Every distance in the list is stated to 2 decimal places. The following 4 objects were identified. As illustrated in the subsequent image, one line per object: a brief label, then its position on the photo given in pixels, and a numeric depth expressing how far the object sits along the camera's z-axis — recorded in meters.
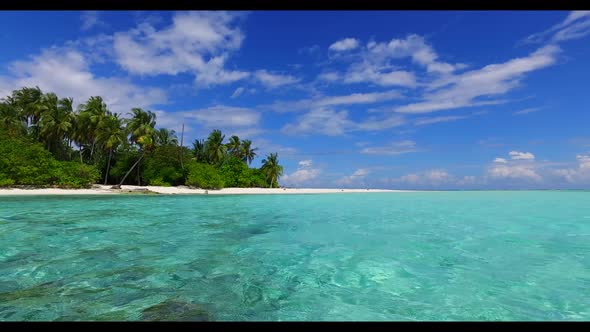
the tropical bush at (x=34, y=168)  32.34
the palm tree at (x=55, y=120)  41.50
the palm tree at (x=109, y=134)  42.56
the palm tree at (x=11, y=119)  37.97
